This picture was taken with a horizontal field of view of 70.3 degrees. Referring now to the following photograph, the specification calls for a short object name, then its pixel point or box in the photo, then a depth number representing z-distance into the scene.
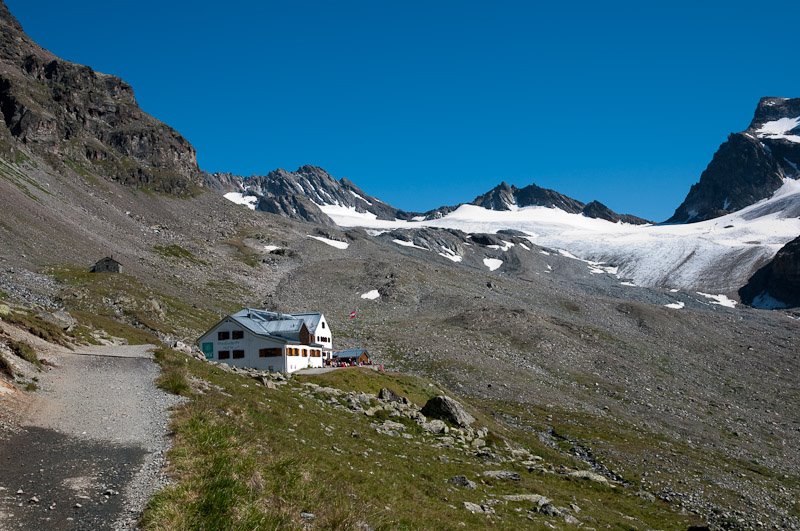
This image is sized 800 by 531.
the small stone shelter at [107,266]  94.97
